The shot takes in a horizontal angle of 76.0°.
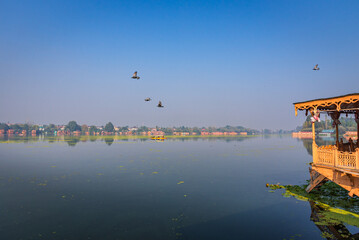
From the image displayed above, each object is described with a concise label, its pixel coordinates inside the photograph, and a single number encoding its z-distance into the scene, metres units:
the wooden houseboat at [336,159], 12.02
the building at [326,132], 147.77
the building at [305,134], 161.18
